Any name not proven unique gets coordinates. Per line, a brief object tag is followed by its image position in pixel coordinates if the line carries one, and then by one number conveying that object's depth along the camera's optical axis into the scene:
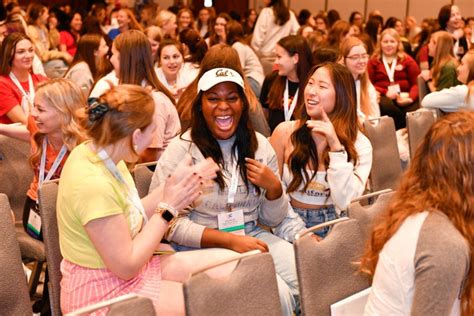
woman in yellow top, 2.64
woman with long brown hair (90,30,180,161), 4.73
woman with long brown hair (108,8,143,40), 8.98
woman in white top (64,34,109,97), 6.39
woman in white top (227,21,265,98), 7.53
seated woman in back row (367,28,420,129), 7.52
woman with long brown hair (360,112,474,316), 2.14
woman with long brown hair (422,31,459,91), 6.64
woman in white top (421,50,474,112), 5.42
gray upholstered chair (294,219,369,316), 2.66
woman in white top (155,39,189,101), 6.05
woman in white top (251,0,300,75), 10.00
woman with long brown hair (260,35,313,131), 5.69
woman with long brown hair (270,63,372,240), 3.59
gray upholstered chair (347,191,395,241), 3.05
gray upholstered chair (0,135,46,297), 4.08
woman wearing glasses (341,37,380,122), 5.96
